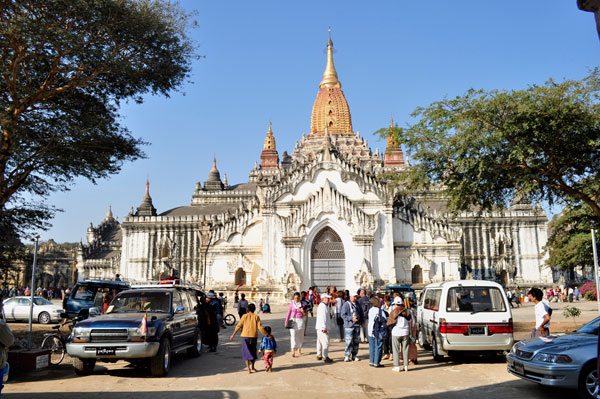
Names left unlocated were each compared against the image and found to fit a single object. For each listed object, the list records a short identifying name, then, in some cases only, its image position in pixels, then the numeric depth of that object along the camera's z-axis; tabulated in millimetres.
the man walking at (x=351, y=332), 12898
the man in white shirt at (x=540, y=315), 11516
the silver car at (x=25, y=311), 23344
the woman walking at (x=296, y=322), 13266
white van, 11945
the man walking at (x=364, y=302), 15488
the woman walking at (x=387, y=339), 13144
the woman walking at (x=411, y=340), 12319
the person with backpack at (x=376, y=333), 12039
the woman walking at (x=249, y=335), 11391
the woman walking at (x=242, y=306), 19541
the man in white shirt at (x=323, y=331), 12852
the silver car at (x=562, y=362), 8250
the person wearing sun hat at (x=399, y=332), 11641
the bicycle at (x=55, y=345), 12617
